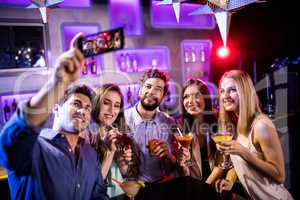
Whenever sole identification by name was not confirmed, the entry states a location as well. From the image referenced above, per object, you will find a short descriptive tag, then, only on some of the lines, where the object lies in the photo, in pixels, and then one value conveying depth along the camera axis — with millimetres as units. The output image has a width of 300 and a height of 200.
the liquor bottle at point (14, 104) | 3193
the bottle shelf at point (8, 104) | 3182
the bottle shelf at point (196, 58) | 4105
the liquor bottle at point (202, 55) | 4215
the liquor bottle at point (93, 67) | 3125
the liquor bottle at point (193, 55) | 4235
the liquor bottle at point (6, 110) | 3197
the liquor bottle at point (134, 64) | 3778
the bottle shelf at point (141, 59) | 3736
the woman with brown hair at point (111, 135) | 2361
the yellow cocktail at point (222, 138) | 2430
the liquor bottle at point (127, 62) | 3744
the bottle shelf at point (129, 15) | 3826
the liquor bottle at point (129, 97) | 2788
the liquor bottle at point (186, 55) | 4160
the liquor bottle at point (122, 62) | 3728
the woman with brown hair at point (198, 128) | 2752
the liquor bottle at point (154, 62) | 3934
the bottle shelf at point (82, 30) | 3318
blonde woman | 2492
